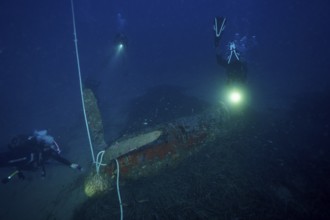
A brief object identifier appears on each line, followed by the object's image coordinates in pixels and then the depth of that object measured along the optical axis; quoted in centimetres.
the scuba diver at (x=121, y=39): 1279
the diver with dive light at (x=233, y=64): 679
